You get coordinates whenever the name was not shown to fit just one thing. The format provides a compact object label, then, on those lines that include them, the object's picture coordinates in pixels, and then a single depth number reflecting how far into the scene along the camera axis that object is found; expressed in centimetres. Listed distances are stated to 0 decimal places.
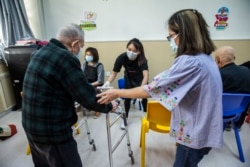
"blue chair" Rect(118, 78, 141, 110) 267
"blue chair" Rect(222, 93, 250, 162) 154
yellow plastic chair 147
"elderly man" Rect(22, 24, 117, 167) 92
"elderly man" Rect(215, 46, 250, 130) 171
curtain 278
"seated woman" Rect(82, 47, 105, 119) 265
